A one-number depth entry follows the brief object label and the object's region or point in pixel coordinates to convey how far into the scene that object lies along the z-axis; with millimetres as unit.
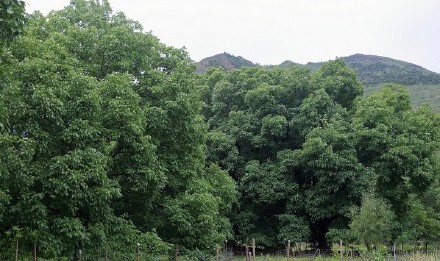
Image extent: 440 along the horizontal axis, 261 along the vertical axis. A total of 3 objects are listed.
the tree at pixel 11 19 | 7126
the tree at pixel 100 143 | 14164
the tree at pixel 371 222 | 24672
